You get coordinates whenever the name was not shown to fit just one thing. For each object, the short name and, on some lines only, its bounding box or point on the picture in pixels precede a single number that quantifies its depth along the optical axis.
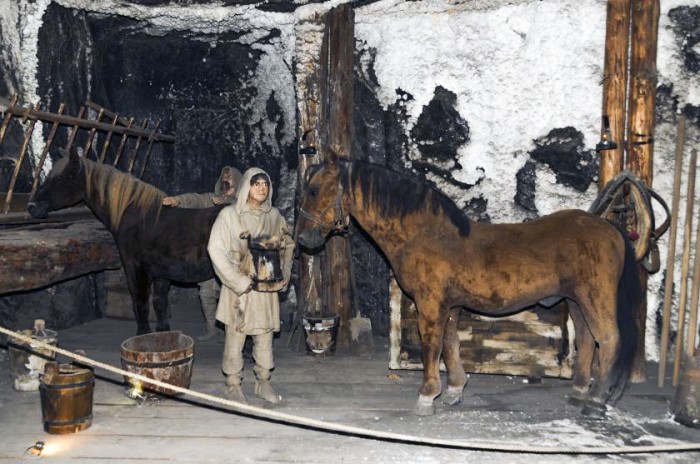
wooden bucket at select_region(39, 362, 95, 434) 4.03
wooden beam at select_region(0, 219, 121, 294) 5.32
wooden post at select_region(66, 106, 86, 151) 6.05
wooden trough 5.38
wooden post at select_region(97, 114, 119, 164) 6.39
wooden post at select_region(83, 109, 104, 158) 6.44
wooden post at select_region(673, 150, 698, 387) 5.00
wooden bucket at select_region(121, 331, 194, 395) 4.52
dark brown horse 5.92
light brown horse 4.34
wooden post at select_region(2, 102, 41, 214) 5.54
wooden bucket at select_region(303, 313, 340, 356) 6.02
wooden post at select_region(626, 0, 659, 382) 5.32
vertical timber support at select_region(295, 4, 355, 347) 6.39
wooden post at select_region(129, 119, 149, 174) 7.22
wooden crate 5.15
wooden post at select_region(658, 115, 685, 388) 5.07
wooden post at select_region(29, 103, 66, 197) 5.85
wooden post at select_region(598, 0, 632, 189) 5.41
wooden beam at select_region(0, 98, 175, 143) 5.50
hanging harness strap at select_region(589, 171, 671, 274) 4.75
